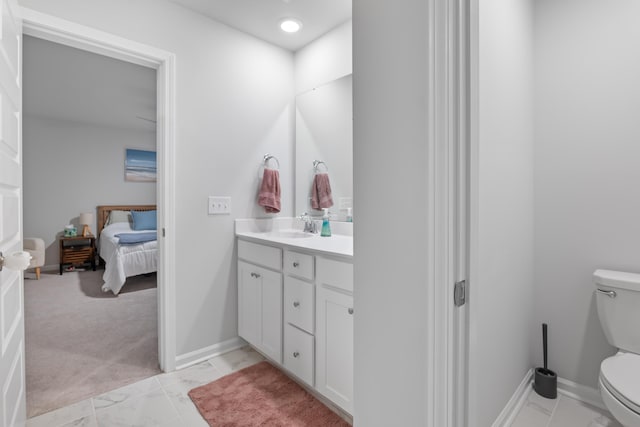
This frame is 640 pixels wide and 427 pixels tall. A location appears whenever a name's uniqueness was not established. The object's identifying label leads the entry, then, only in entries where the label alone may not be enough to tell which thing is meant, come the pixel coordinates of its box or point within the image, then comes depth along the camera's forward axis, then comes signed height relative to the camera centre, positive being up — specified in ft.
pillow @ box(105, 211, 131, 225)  17.73 -0.38
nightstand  15.74 -2.10
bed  11.89 -2.01
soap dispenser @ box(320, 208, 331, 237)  7.18 -0.42
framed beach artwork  18.54 +2.78
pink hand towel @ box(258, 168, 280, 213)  7.80 +0.47
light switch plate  7.09 +0.13
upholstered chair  12.11 -1.39
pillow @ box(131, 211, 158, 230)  16.89 -0.54
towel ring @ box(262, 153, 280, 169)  8.07 +1.38
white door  2.87 -0.05
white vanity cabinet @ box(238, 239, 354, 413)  4.75 -1.88
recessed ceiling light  7.12 +4.41
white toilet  3.57 -1.81
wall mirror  7.29 +1.78
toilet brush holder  5.30 -2.98
